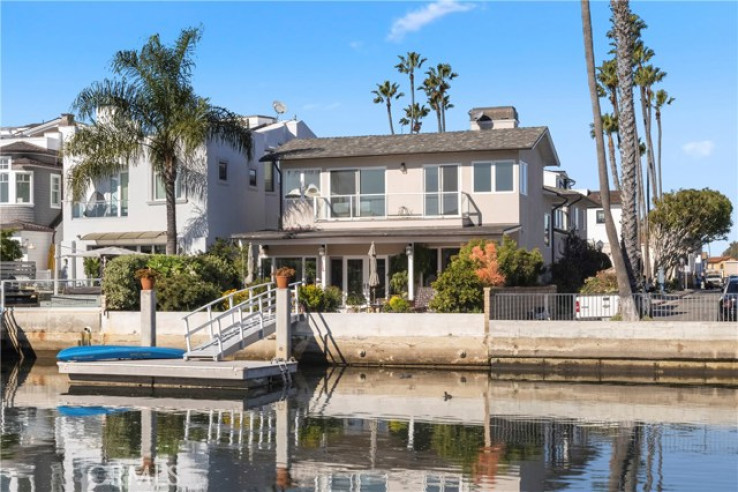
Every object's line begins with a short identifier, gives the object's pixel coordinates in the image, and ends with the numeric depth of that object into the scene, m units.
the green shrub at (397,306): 35.06
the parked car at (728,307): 30.66
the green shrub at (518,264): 35.75
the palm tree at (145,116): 42.41
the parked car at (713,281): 79.62
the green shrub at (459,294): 33.59
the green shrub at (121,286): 36.41
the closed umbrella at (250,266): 39.56
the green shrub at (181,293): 36.19
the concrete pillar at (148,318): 33.16
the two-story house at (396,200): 41.62
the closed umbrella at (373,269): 38.12
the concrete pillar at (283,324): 31.33
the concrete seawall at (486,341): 30.05
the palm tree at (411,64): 78.69
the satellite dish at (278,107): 56.94
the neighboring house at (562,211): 51.78
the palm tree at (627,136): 36.91
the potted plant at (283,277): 31.11
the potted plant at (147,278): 33.00
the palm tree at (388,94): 79.69
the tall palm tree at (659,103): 73.62
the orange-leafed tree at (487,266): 34.34
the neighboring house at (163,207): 45.75
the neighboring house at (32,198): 50.59
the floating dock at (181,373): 28.14
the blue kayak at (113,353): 30.45
